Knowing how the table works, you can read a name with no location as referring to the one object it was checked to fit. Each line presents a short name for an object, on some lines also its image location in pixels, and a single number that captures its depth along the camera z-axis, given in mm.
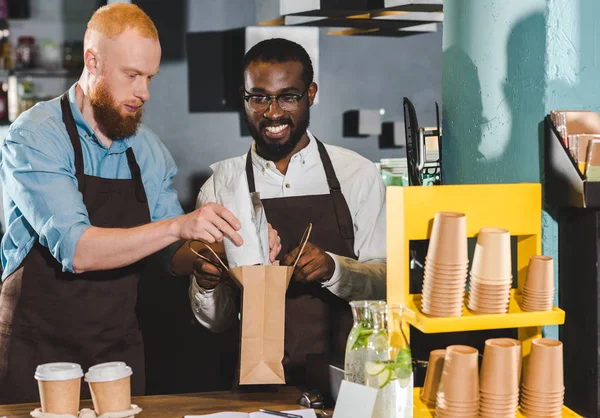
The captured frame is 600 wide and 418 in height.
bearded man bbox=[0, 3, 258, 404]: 2385
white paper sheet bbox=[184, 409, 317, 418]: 1802
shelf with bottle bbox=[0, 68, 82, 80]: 4754
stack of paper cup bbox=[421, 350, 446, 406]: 1757
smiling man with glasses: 2637
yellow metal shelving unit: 1658
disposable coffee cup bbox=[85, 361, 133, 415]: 1713
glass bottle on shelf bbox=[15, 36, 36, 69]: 4809
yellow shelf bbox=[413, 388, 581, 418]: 1695
